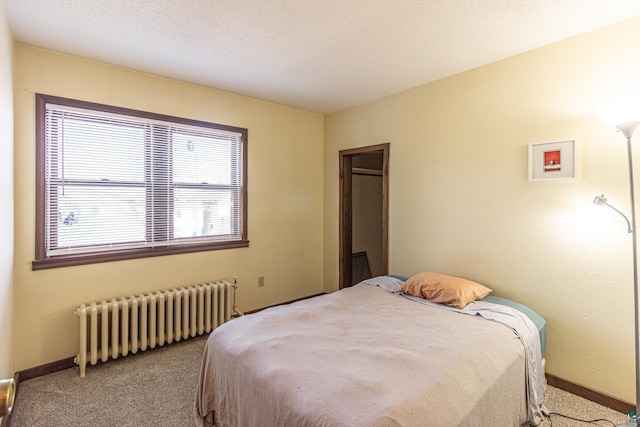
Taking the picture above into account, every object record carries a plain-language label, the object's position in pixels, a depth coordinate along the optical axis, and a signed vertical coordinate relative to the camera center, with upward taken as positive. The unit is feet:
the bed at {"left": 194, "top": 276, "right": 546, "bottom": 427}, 4.12 -2.48
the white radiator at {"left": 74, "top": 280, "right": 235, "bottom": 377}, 7.89 -3.05
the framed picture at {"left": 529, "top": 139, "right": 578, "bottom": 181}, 6.98 +1.24
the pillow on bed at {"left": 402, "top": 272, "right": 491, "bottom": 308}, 7.62 -2.01
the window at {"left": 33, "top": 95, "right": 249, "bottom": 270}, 7.78 +0.85
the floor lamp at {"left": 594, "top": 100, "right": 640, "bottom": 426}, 5.44 +1.64
